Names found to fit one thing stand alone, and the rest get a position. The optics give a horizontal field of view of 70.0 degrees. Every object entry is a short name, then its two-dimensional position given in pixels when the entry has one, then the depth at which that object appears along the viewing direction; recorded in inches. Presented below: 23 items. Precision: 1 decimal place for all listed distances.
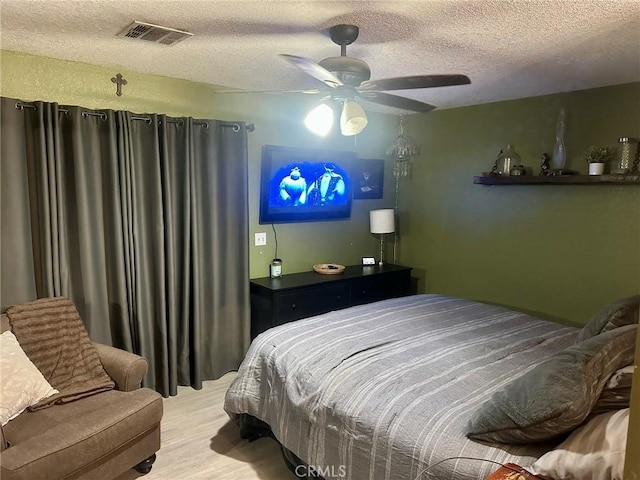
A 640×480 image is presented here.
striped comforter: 68.9
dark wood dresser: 148.1
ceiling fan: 87.6
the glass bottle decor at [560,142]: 143.3
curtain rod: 108.9
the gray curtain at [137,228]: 110.2
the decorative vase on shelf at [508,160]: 157.2
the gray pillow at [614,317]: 89.0
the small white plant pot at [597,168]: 134.0
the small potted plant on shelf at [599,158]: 134.2
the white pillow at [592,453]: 54.2
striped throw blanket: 97.3
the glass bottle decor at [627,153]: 129.1
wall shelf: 129.5
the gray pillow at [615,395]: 61.9
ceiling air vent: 89.4
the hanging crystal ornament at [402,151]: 189.8
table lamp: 182.2
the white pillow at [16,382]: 85.9
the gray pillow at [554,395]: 59.9
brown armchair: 76.0
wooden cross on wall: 124.0
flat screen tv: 158.4
